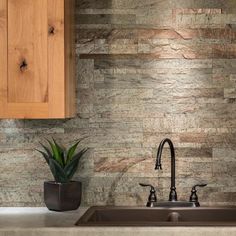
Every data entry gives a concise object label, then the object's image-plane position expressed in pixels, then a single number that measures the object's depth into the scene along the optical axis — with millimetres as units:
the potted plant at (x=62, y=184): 2857
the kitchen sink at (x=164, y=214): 2949
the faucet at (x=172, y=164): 2892
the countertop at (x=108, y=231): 2461
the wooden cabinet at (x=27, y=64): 2727
